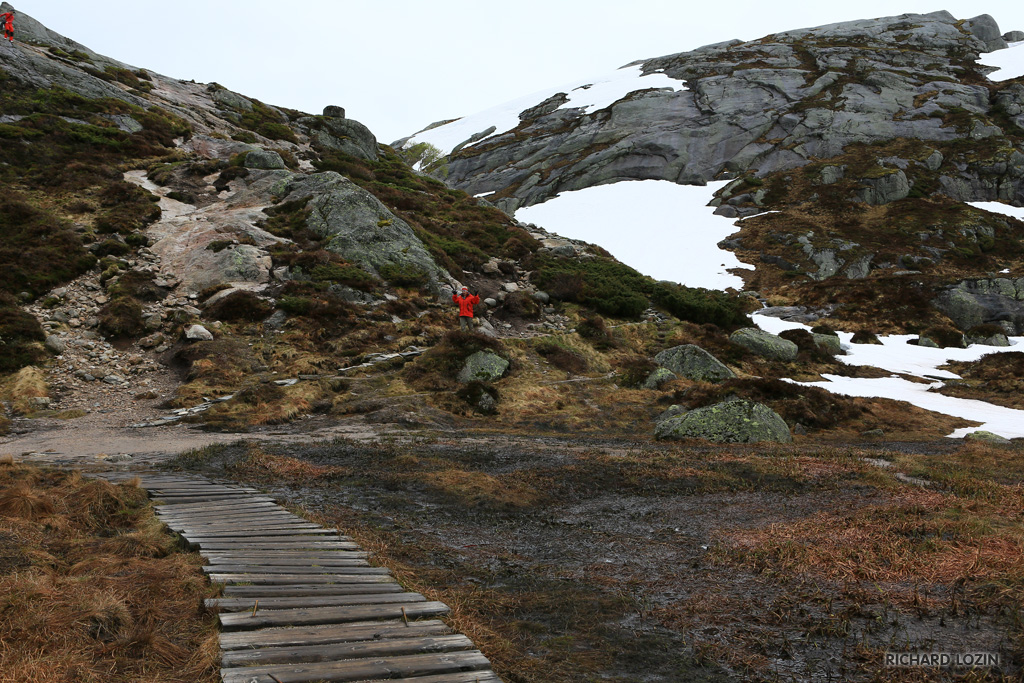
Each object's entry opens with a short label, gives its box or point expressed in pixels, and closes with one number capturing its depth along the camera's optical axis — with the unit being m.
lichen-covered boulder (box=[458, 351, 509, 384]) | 20.88
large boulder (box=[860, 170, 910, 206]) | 62.41
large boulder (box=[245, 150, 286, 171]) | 36.56
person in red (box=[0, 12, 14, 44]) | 39.00
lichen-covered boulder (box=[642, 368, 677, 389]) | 22.25
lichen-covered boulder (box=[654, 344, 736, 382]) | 22.92
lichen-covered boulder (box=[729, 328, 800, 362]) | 27.91
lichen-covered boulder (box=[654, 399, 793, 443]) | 15.99
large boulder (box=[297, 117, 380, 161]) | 50.97
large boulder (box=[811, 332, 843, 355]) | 30.70
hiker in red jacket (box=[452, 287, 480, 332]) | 23.31
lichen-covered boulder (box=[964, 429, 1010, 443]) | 16.06
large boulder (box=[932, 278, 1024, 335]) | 38.75
